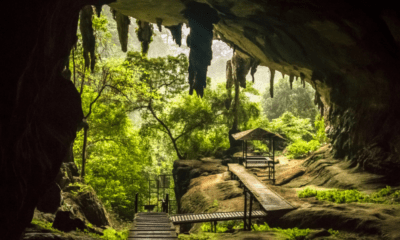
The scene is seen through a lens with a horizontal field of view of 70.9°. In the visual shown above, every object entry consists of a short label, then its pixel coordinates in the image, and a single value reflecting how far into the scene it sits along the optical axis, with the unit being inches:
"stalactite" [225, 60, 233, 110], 1003.9
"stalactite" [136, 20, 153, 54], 660.7
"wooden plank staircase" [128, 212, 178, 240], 345.4
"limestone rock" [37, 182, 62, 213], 447.4
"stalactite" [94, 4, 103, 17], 461.7
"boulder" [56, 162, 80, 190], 558.9
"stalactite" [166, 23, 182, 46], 677.9
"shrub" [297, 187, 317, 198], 512.4
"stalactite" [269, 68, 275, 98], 789.2
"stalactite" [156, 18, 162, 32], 604.1
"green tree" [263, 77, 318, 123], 1605.6
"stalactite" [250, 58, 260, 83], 792.9
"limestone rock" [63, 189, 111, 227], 555.2
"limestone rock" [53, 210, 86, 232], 357.1
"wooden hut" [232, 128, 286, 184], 716.7
